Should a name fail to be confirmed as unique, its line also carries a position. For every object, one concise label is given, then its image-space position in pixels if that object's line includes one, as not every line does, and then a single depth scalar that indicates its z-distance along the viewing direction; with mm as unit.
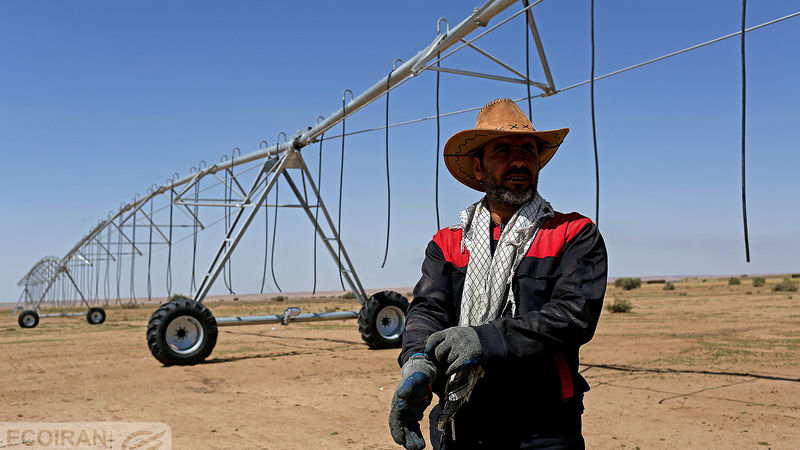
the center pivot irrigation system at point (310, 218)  8258
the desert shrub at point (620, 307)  24812
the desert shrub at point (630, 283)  55438
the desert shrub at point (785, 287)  40269
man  2008
